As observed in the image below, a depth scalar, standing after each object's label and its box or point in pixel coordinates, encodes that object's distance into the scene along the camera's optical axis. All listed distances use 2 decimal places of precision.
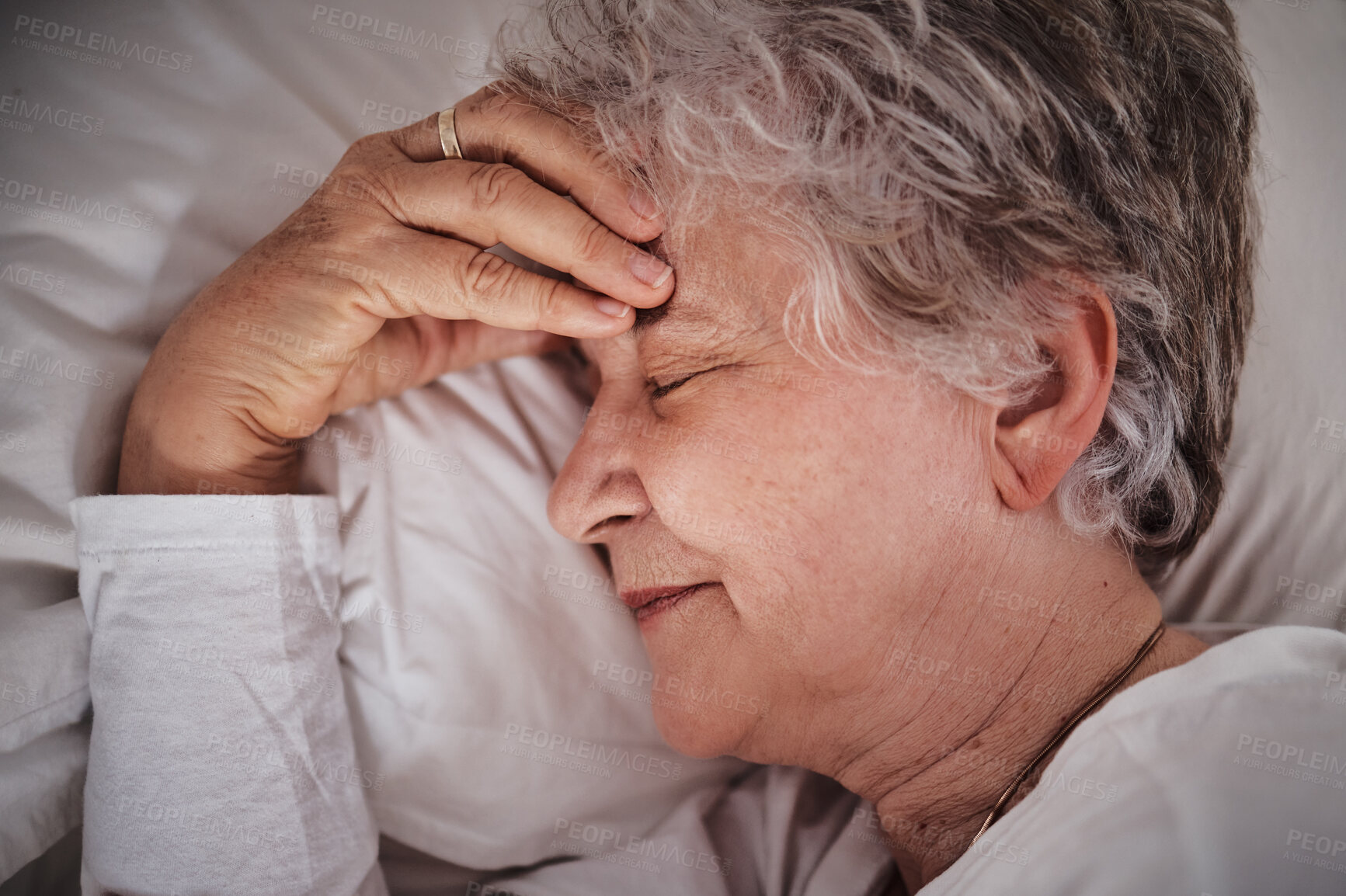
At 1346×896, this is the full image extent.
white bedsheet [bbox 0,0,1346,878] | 0.73
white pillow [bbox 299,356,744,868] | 0.76
